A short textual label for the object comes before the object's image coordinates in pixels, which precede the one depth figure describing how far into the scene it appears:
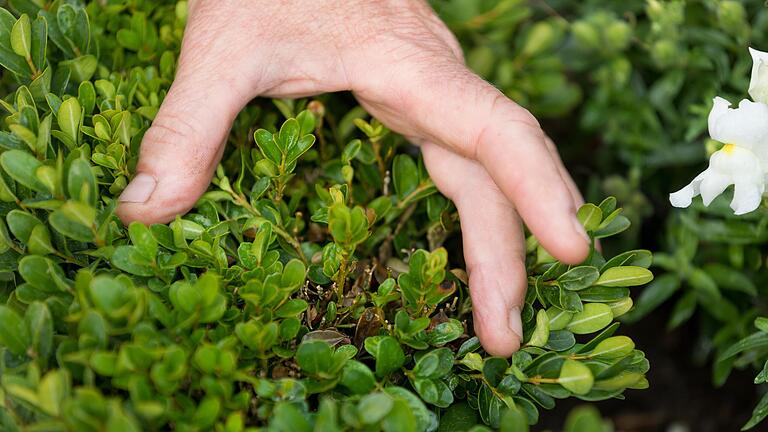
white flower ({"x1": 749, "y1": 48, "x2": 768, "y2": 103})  0.47
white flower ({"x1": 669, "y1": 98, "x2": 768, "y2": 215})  0.46
